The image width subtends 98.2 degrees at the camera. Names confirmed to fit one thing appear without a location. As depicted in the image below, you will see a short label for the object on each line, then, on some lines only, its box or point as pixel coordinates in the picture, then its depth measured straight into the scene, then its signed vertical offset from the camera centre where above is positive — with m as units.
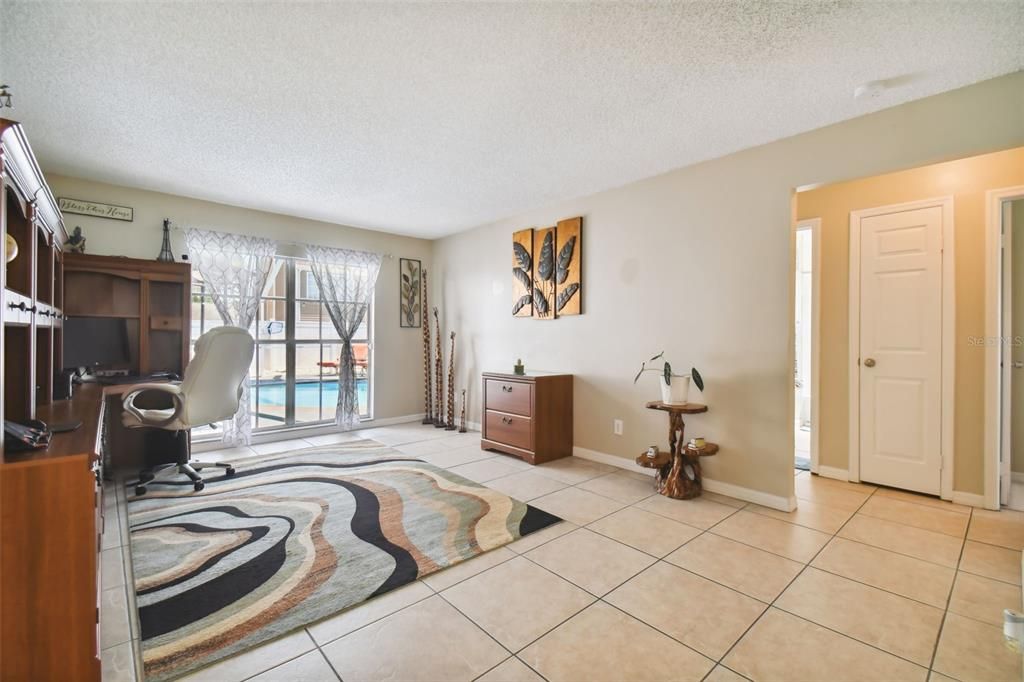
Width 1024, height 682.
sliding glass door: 4.72 -0.16
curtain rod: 4.07 +1.02
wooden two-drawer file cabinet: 3.90 -0.70
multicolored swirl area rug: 1.72 -1.09
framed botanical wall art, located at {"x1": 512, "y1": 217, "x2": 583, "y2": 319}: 4.11 +0.67
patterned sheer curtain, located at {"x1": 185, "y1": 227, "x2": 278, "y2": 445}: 4.21 +0.61
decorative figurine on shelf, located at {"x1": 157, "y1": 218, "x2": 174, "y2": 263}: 3.96 +0.80
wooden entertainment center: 1.26 -0.38
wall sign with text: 3.56 +1.07
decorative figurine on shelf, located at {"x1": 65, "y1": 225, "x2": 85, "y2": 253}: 3.50 +0.75
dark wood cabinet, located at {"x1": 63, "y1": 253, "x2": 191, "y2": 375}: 3.47 +0.30
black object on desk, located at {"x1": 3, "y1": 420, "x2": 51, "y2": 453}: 1.43 -0.33
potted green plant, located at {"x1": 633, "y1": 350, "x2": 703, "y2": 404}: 3.09 -0.32
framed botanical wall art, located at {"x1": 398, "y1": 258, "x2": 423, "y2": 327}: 5.64 +0.58
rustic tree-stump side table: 3.05 -0.88
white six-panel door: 3.11 -0.07
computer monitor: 3.48 -0.04
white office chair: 3.11 -0.38
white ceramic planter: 3.09 -0.36
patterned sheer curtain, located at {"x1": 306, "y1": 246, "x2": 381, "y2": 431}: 4.98 +0.45
